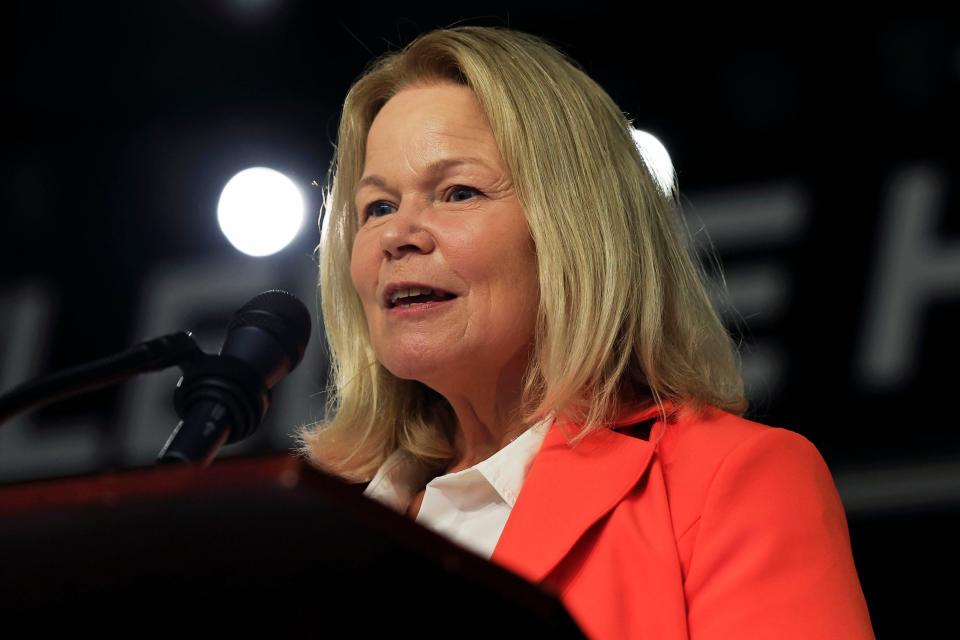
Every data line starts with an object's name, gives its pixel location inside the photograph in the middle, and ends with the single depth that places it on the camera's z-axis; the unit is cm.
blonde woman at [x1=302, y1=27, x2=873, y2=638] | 276
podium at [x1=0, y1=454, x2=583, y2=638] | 169
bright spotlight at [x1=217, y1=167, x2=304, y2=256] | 383
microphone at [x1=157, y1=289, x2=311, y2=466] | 265
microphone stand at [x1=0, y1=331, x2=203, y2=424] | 263
